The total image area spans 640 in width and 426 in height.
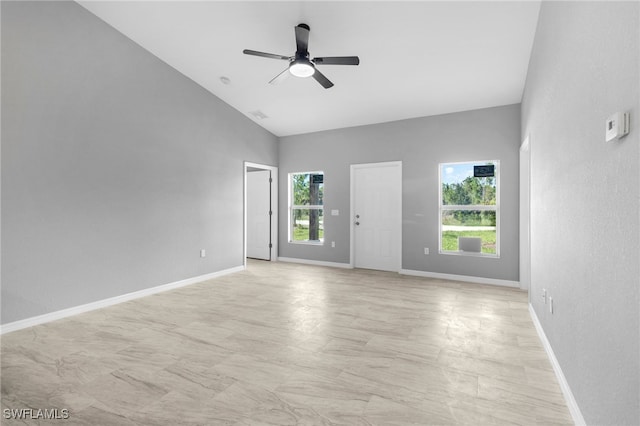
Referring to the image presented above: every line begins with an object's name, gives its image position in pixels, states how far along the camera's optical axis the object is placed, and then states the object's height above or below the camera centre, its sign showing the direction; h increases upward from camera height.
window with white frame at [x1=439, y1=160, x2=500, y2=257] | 5.29 +0.07
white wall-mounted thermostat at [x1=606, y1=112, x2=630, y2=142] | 1.30 +0.36
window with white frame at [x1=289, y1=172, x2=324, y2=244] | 7.06 +0.09
